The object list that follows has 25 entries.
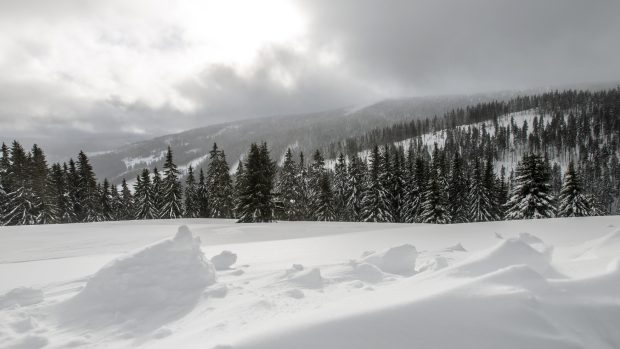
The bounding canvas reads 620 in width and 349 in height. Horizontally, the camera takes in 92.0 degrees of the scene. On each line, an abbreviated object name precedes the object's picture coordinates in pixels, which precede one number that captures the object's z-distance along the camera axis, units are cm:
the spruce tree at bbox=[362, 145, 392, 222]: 3569
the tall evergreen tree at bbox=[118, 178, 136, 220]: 5072
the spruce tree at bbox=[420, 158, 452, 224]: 3347
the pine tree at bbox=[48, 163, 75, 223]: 3884
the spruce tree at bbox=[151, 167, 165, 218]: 4262
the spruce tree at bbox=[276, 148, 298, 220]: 3925
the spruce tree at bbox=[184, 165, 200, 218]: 4648
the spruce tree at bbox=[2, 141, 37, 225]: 3188
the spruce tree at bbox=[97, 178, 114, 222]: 4538
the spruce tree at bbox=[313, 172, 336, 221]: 3825
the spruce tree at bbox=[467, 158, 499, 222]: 3969
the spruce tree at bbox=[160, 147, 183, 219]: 3941
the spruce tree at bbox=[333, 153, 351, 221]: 4416
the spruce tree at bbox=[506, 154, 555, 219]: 2694
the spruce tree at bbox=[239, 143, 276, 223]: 2650
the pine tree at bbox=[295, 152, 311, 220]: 4041
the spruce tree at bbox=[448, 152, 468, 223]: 4159
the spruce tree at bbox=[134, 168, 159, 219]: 4238
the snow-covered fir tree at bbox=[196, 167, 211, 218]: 4503
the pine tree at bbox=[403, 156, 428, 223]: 3784
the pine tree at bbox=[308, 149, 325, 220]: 3962
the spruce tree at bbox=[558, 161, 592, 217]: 2641
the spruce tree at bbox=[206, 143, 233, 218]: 3650
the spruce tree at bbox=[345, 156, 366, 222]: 4125
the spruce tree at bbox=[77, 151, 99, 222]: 4166
